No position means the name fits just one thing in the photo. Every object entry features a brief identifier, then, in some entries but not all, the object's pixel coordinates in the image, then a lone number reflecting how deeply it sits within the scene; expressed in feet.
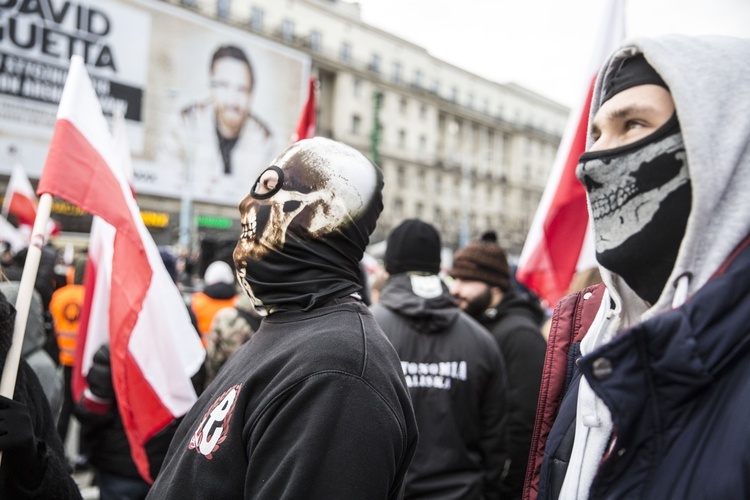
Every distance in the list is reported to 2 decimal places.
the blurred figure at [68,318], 17.78
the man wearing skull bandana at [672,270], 3.20
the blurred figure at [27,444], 5.98
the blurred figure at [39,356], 9.51
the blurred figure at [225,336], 12.16
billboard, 82.17
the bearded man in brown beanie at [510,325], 11.19
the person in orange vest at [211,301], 17.19
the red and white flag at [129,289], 8.53
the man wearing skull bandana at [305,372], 4.37
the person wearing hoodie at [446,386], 9.52
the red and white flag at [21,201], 26.91
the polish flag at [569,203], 14.15
